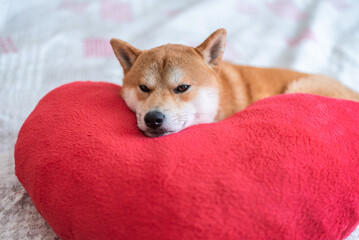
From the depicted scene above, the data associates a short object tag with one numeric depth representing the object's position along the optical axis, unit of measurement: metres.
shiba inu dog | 0.61
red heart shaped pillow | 0.45
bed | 0.86
